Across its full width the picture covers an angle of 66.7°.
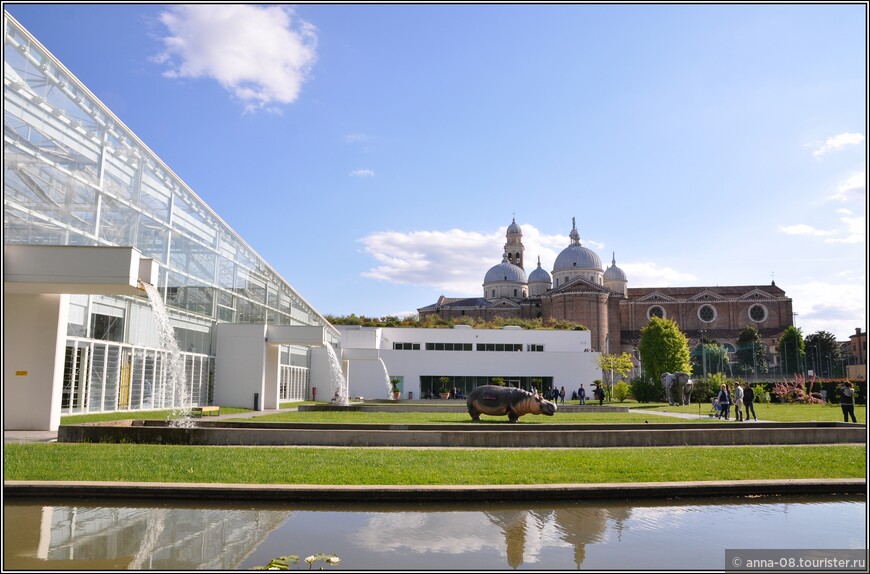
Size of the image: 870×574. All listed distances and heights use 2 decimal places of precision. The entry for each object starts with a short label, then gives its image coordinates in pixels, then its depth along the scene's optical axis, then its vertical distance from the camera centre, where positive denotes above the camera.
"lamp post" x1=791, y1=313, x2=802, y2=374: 89.29 +1.43
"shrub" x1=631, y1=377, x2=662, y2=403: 49.97 -1.97
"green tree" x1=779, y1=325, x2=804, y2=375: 94.94 +3.07
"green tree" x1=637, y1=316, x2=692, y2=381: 56.03 +1.39
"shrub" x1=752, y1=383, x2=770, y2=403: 47.31 -1.95
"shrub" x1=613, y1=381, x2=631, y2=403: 55.69 -2.24
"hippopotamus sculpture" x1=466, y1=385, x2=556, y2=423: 22.75 -1.41
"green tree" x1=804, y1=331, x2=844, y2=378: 100.56 +2.92
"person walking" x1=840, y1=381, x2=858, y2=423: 22.30 -1.07
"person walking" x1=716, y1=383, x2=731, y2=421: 26.46 -1.40
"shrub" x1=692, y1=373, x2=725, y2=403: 44.40 -1.41
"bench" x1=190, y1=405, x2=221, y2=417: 23.18 -2.00
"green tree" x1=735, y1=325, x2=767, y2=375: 96.62 +2.45
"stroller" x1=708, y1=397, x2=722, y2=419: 27.62 -1.87
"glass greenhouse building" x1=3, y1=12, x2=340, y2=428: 15.84 +3.93
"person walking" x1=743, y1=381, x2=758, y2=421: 25.25 -1.13
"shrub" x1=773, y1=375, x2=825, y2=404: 45.81 -1.82
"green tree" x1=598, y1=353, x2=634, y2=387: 61.42 +0.10
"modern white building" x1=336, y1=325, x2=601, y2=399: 57.66 -0.53
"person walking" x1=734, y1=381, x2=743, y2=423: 25.23 -1.30
